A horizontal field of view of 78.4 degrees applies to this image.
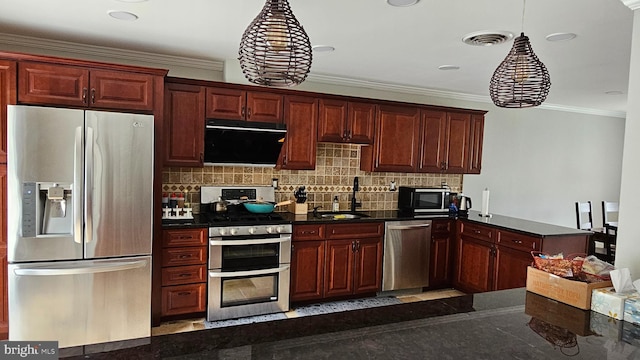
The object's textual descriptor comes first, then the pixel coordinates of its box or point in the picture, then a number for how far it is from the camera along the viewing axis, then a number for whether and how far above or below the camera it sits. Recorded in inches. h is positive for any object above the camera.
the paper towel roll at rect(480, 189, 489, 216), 183.8 -16.6
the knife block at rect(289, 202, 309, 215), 167.6 -20.2
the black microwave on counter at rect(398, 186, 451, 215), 186.2 -16.4
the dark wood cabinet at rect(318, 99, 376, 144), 167.9 +18.1
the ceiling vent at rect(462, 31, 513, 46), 114.1 +39.2
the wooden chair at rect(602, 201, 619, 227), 210.0 -20.8
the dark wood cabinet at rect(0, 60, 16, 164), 110.2 +15.9
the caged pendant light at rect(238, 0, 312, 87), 58.8 +17.4
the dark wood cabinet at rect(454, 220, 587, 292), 146.9 -34.3
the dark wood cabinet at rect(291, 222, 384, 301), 154.4 -39.8
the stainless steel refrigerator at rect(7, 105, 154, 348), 110.3 -21.2
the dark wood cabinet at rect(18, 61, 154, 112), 112.4 +19.7
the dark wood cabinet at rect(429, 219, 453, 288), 180.5 -40.9
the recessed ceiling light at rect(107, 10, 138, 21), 107.3 +38.8
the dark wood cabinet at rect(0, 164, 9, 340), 111.2 -31.5
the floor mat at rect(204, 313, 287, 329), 139.0 -59.0
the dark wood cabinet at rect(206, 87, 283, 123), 148.9 +21.0
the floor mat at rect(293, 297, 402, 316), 154.3 -58.6
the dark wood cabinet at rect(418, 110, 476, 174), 187.9 +12.4
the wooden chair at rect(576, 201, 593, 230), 206.5 -23.7
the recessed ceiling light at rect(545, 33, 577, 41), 113.8 +39.7
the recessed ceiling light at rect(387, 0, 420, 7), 94.1 +39.3
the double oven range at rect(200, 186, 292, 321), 139.2 -38.6
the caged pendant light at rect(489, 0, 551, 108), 72.0 +17.0
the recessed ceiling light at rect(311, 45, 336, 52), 134.7 +39.7
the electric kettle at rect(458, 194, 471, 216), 188.2 -18.2
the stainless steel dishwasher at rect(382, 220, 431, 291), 169.8 -39.2
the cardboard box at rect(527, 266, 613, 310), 63.2 -19.7
